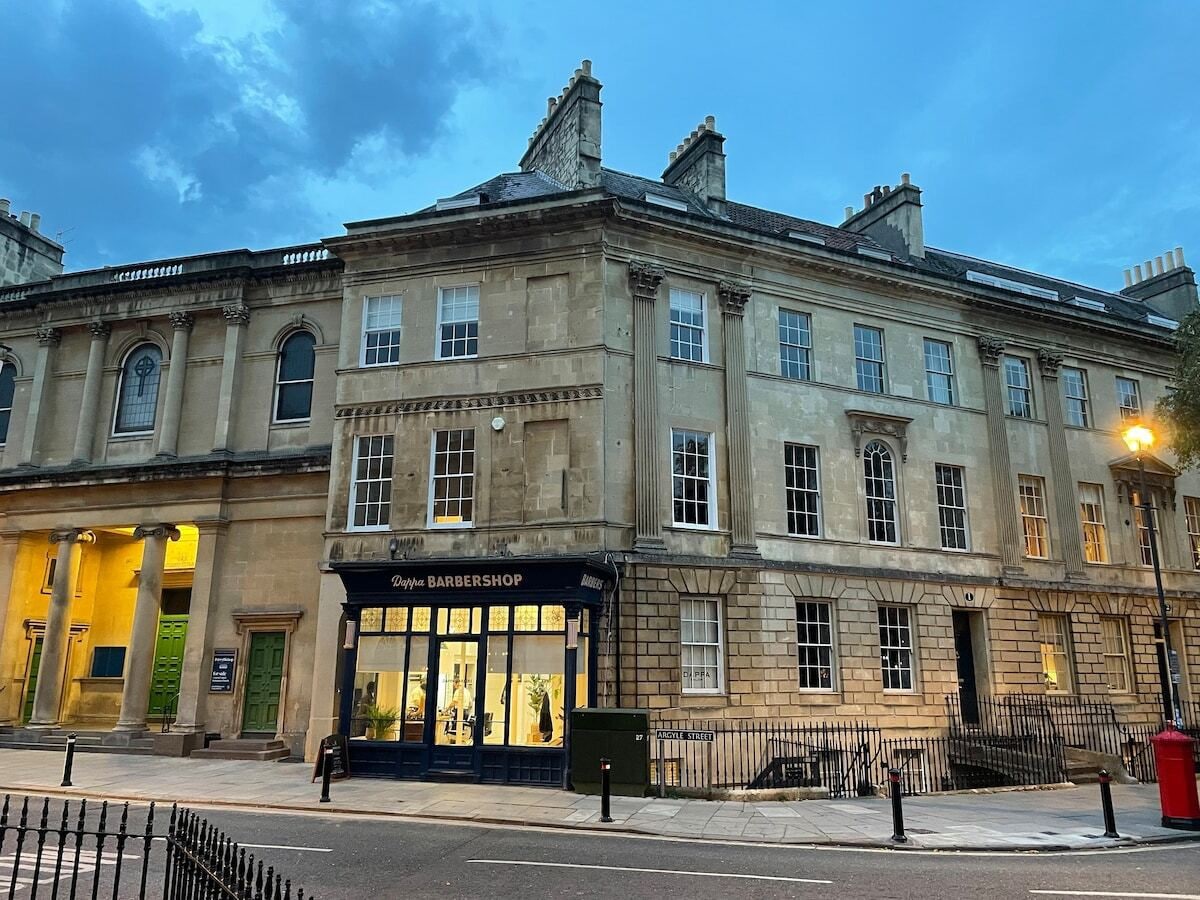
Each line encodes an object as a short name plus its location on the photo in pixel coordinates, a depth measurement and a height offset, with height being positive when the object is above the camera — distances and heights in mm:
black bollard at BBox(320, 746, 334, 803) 14480 -1681
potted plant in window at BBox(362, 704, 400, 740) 17672 -977
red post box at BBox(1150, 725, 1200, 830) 13281 -1532
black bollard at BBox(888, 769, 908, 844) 11852 -1854
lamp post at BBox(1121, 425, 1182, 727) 16119 +4284
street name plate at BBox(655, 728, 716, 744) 15383 -1063
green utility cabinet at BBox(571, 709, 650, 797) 15492 -1322
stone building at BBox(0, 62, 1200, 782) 18688 +5039
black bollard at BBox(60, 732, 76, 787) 16062 -1763
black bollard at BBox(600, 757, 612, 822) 13031 -1750
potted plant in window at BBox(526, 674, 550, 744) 17109 -480
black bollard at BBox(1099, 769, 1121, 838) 12445 -1873
